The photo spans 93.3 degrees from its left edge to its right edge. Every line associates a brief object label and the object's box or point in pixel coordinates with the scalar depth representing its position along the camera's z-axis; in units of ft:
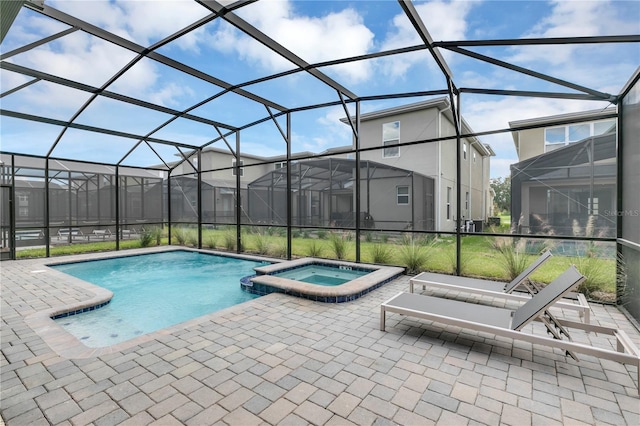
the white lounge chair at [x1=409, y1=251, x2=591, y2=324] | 11.84
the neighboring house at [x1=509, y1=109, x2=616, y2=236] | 18.03
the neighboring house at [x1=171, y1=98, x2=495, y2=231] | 38.78
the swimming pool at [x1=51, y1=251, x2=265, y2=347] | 13.88
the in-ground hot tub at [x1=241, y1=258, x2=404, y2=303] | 15.23
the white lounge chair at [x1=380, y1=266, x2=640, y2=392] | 8.30
